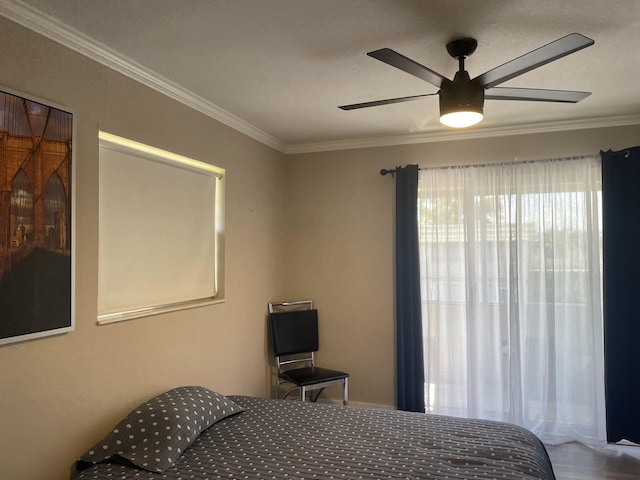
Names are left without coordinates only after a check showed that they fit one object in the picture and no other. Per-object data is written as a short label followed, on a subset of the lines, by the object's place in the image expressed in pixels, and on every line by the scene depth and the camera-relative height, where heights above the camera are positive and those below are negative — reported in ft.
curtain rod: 11.61 +2.56
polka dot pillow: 6.79 -2.81
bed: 6.52 -3.11
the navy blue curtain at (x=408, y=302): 12.74 -1.28
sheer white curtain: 11.43 -1.00
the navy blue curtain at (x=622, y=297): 10.98 -1.01
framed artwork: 6.05 +0.59
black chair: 12.39 -2.64
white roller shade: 7.96 +0.57
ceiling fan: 5.76 +2.64
